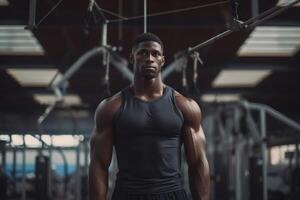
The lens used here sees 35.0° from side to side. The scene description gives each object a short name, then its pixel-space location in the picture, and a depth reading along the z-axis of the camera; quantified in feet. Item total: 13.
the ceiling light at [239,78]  23.79
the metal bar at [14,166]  20.83
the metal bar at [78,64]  11.01
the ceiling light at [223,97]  29.97
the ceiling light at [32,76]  22.76
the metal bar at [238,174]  16.19
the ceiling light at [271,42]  16.92
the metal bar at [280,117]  15.17
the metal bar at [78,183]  17.61
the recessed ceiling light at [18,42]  16.97
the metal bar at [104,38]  8.23
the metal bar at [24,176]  17.66
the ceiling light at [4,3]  12.87
